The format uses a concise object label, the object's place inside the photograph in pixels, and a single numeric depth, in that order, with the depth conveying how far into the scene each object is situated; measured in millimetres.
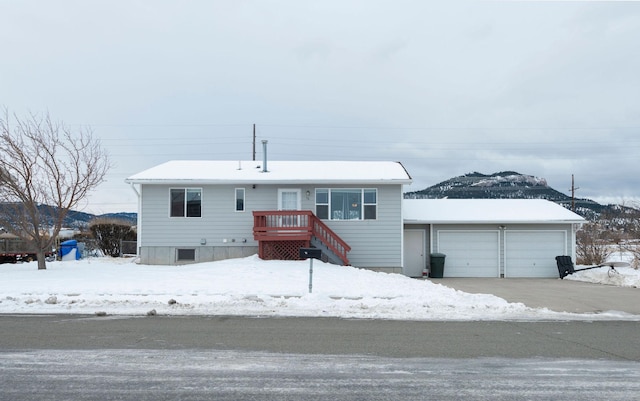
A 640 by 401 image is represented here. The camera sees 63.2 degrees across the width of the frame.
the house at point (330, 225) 20391
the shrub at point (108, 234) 30266
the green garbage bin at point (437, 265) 21375
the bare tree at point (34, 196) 17641
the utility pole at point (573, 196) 47781
